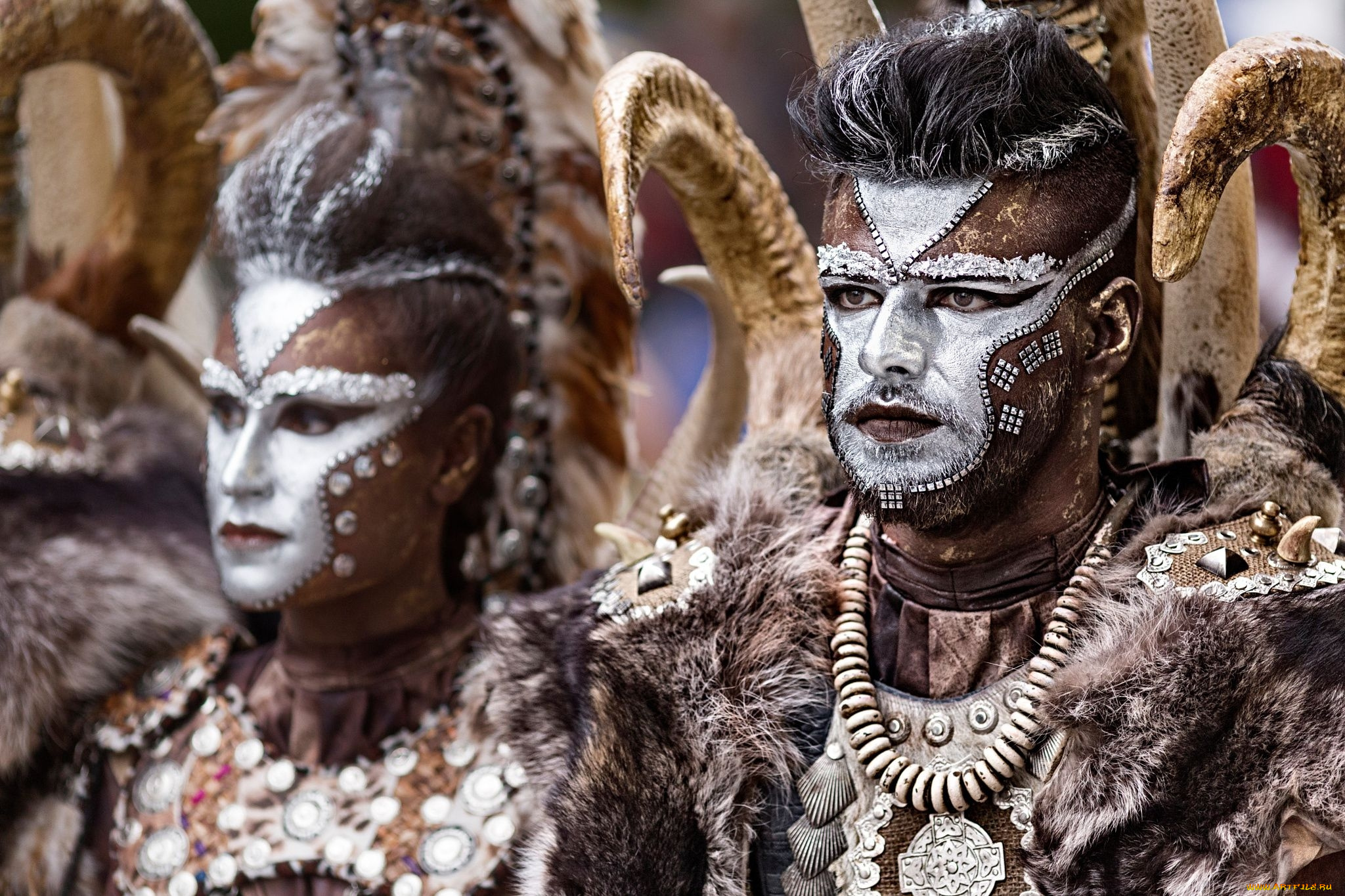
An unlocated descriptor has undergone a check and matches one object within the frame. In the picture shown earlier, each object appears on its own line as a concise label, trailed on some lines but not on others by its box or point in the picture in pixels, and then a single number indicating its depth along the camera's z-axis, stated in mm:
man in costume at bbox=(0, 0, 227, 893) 6133
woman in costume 5539
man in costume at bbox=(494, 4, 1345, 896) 3912
